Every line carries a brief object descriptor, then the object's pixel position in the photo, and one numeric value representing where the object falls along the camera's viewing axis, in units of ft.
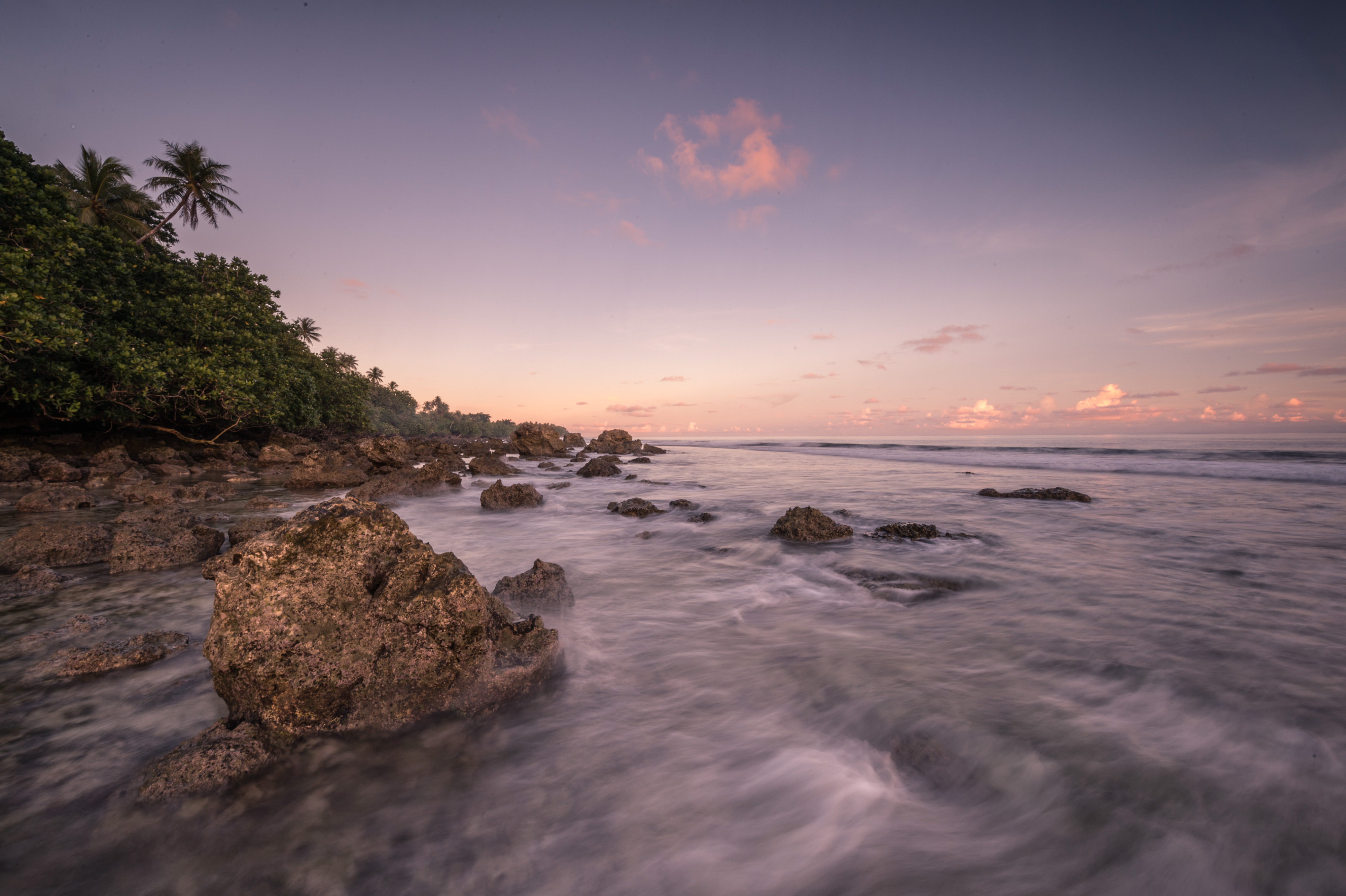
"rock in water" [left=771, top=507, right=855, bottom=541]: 30.07
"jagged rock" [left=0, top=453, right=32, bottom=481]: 44.29
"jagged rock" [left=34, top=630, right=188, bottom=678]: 11.93
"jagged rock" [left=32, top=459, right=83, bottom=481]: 45.96
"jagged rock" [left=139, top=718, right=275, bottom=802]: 8.06
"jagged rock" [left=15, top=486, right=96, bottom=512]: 31.68
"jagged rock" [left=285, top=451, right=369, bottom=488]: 50.57
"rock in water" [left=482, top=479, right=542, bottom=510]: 43.34
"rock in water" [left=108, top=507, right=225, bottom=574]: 20.18
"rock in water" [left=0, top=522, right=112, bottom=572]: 19.95
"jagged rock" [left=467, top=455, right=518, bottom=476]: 72.02
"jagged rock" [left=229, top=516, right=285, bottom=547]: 22.67
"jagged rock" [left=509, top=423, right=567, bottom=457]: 127.34
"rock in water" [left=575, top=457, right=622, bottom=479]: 74.02
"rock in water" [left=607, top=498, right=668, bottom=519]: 39.63
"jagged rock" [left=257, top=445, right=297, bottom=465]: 69.46
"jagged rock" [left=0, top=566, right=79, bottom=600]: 16.90
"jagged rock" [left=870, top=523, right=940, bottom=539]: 29.58
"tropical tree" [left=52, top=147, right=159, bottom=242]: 79.46
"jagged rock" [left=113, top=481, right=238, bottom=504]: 35.58
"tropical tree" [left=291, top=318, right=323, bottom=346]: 179.63
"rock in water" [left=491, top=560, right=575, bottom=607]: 18.02
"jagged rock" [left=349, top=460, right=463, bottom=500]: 46.26
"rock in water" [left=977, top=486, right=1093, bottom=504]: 44.98
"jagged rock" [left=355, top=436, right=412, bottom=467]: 61.93
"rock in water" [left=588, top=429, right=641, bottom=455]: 154.40
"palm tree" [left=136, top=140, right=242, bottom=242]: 97.86
